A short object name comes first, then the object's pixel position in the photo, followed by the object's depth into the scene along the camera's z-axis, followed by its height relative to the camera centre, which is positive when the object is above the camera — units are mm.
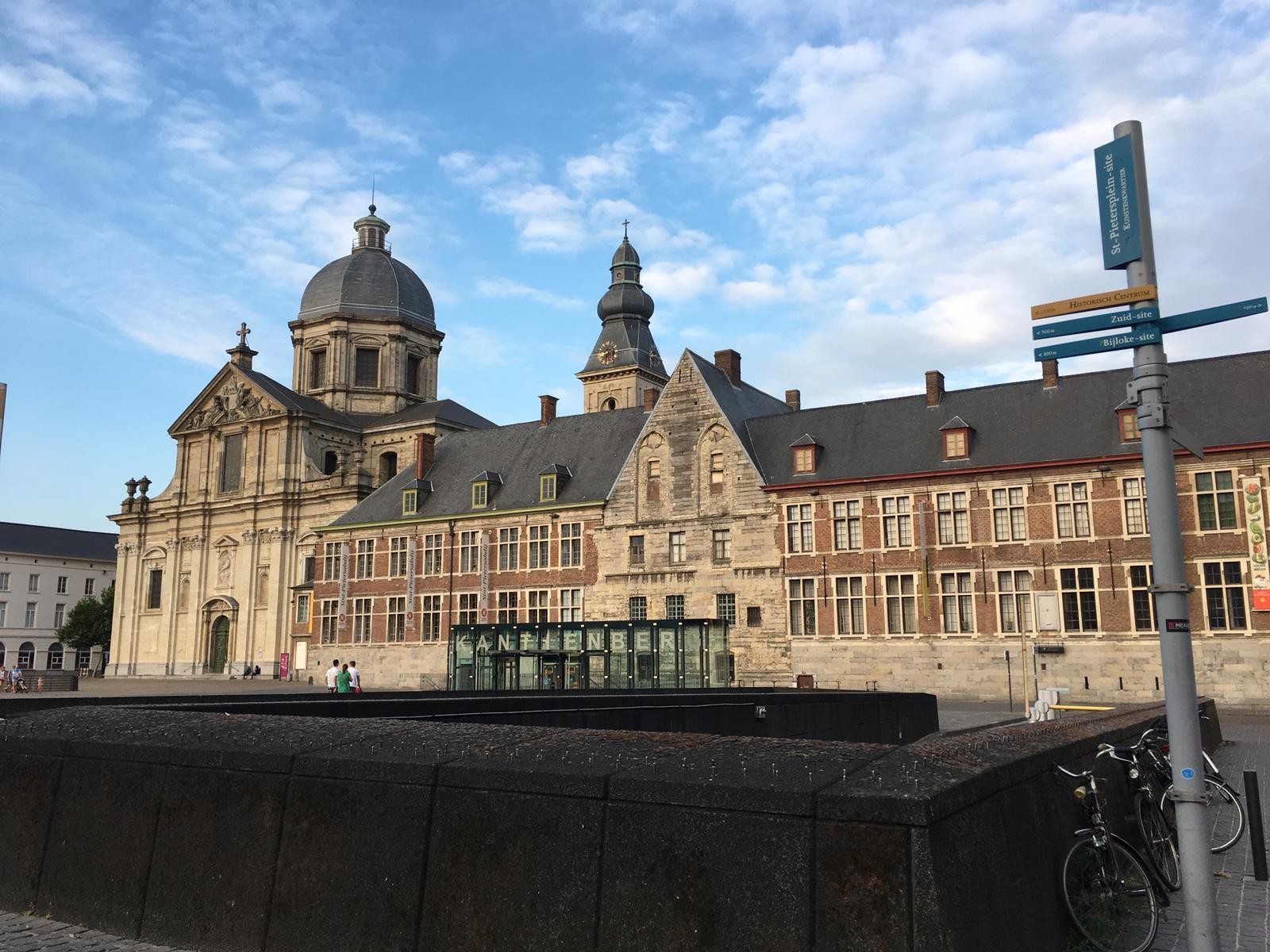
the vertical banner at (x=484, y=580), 53500 +3756
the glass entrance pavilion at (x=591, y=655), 37906 -44
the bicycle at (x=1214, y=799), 9773 -1612
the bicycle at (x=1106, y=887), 6422 -1509
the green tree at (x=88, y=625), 92812 +2832
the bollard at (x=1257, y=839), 9578 -1708
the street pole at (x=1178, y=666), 5645 -89
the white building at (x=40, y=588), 97938 +6681
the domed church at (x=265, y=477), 71250 +12421
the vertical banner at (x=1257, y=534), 35875 +3894
